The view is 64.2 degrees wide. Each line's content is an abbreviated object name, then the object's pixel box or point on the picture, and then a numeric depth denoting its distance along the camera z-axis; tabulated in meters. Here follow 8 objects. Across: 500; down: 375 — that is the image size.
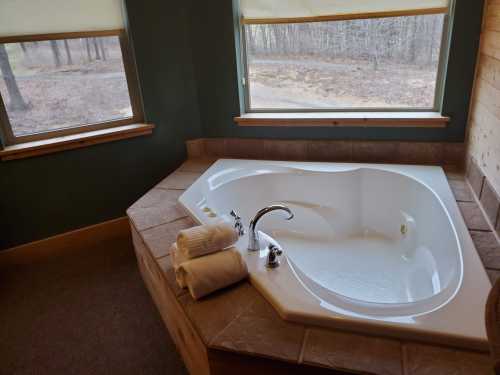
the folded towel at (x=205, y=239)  1.52
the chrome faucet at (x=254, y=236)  1.63
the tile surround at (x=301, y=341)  1.13
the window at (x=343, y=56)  2.41
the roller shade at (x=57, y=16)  2.22
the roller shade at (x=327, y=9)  2.31
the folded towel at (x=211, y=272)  1.43
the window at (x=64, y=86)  2.34
